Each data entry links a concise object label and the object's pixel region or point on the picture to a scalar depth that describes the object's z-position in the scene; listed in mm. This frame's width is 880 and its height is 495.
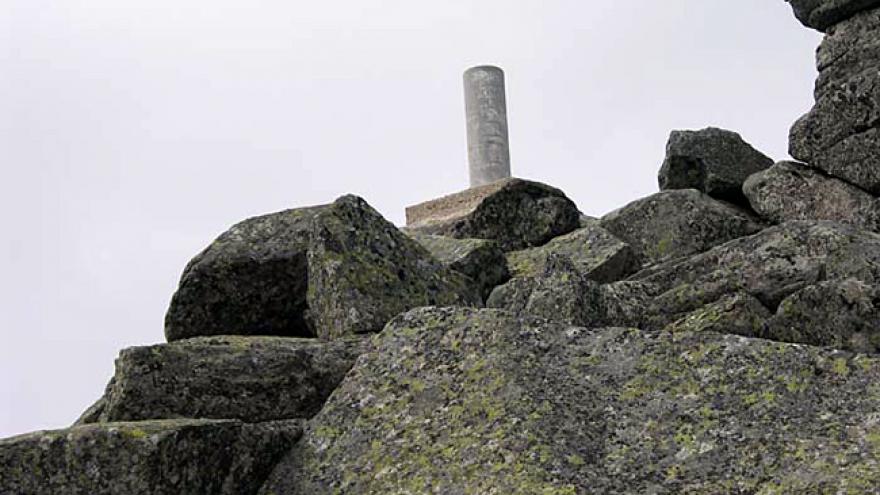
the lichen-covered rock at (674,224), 13711
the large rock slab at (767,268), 10109
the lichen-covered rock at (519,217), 14555
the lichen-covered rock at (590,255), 12016
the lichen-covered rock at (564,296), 8492
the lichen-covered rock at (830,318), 8328
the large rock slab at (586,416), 5867
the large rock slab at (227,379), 7461
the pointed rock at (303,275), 8891
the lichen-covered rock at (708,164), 15625
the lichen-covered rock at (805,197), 14578
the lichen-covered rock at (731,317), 8484
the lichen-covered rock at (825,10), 15523
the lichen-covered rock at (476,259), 11305
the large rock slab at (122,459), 6141
